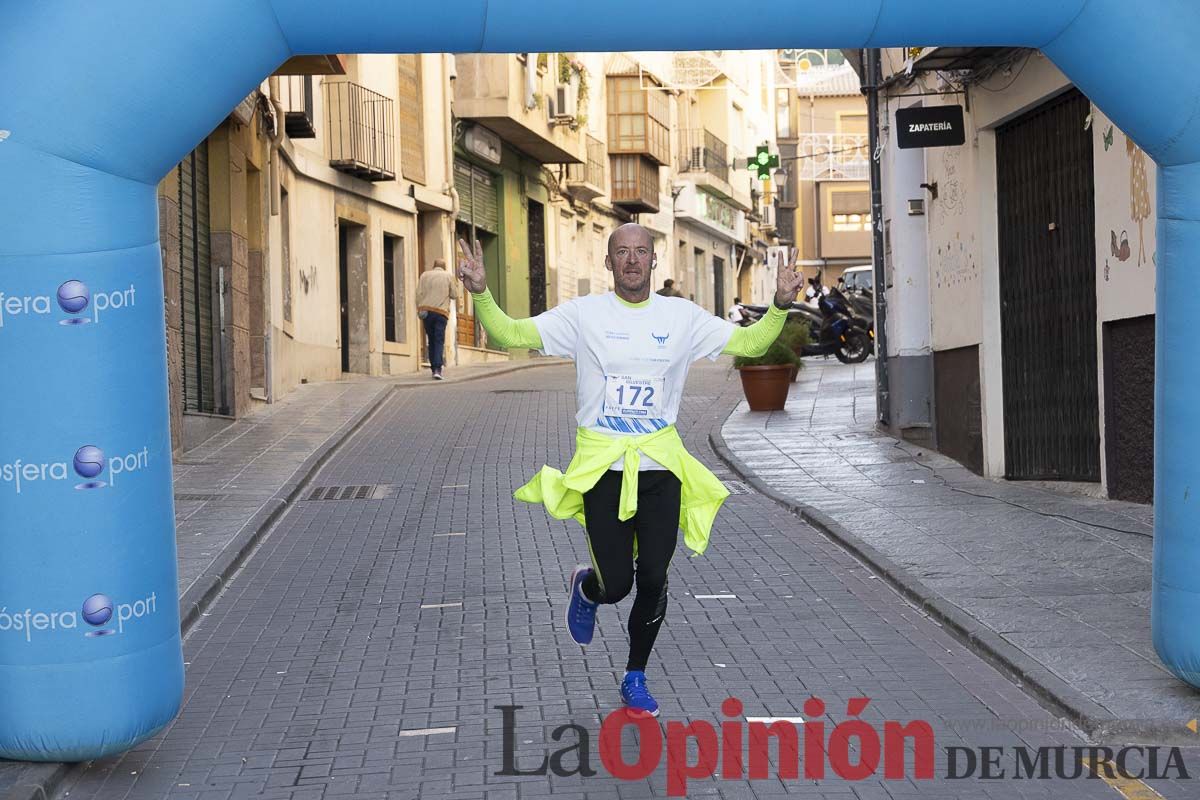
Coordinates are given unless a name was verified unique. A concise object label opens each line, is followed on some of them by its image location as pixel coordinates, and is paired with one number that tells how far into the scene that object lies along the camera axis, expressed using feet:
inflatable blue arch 18.39
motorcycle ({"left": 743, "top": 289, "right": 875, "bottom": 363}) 94.43
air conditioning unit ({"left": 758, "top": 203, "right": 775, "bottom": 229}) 226.79
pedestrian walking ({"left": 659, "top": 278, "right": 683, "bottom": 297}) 106.83
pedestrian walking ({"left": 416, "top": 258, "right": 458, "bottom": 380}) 81.35
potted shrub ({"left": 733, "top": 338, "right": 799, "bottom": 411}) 65.87
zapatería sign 47.42
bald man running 20.54
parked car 117.97
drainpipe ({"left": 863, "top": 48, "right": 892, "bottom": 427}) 56.85
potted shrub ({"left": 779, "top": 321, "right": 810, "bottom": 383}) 68.23
